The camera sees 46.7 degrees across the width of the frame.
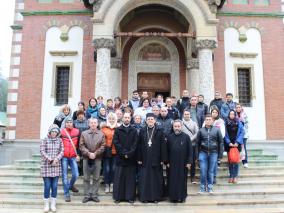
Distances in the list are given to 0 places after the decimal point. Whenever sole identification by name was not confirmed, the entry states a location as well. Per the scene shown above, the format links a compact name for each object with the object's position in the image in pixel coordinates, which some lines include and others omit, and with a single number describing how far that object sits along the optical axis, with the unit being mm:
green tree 47725
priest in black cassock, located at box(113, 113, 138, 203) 7582
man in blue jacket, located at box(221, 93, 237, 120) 9734
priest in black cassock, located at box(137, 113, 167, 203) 7527
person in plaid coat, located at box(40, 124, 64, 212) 7285
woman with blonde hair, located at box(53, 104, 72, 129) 8805
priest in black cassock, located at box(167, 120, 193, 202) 7535
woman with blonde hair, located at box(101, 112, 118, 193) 7930
